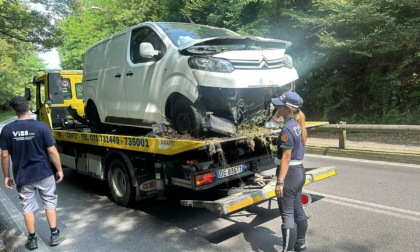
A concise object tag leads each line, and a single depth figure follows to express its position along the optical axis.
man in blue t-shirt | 4.38
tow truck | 4.34
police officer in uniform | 3.69
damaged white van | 4.58
